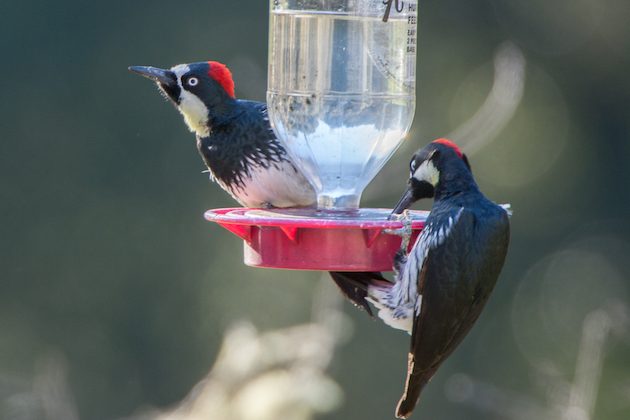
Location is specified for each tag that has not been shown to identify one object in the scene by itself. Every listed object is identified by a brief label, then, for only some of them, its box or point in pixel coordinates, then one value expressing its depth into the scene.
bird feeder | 8.91
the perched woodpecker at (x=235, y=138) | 9.54
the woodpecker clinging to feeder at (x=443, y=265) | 8.91
